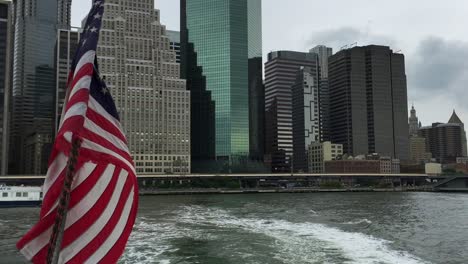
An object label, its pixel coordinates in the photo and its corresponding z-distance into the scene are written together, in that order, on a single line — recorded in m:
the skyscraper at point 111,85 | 198.12
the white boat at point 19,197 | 79.62
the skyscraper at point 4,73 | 187.75
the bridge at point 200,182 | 181.20
